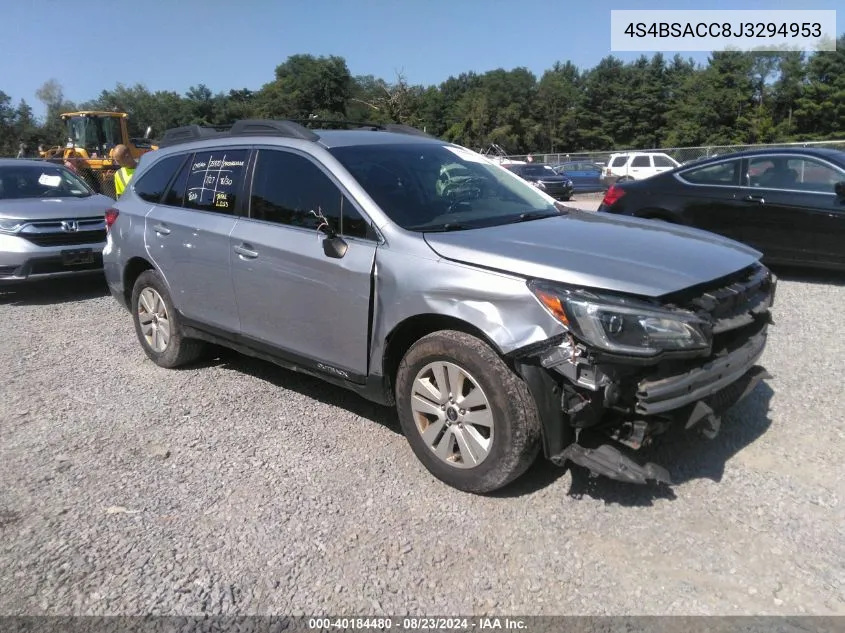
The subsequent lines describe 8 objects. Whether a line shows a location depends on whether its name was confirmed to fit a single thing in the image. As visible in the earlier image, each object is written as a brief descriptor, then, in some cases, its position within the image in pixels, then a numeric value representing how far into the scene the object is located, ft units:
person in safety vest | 27.53
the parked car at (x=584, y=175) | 97.25
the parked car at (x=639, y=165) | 84.94
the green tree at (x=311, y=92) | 251.39
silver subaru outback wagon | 9.60
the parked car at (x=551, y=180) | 81.33
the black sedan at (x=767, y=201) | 24.03
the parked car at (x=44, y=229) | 26.45
